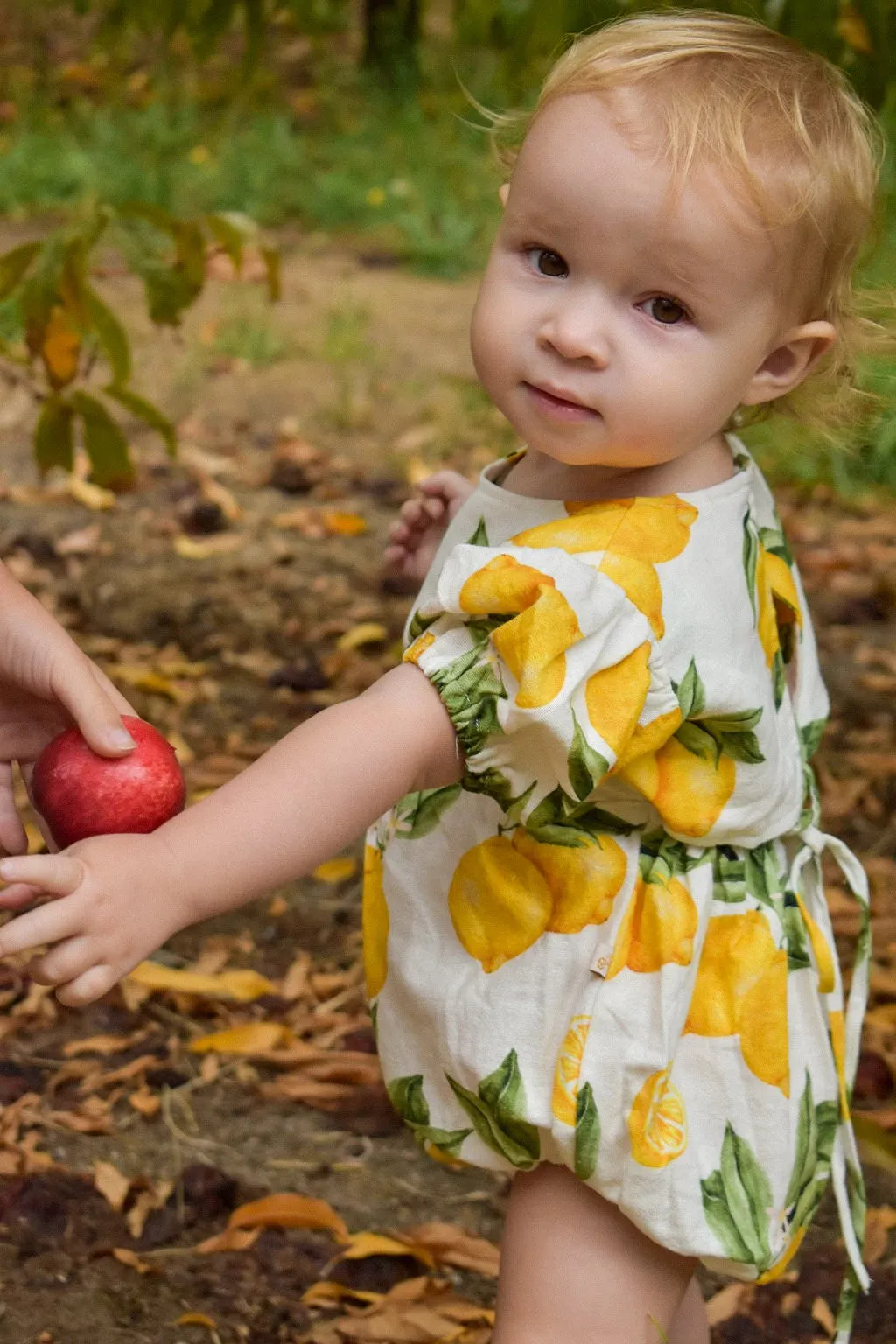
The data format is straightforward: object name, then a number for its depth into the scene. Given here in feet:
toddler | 4.99
